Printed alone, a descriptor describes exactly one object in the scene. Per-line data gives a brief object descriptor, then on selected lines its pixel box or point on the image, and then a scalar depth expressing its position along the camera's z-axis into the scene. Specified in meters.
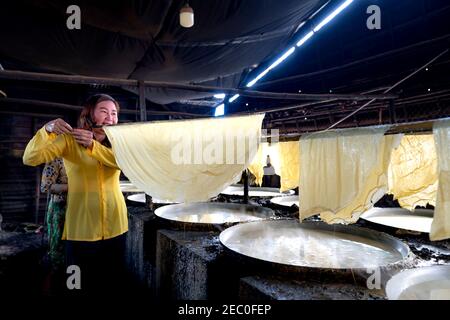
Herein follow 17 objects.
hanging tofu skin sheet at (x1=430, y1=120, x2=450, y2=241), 1.61
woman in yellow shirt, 2.30
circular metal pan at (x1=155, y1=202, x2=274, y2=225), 4.15
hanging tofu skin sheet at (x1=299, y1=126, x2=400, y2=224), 1.94
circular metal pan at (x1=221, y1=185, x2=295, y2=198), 6.00
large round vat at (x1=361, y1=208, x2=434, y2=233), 3.45
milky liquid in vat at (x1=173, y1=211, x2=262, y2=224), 3.97
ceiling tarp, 3.12
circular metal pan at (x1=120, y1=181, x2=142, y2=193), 6.57
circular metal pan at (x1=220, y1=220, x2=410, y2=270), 2.57
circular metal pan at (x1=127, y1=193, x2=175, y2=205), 5.09
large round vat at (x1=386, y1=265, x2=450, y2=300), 1.80
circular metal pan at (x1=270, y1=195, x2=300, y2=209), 4.75
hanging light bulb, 2.97
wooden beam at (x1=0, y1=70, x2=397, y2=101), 2.84
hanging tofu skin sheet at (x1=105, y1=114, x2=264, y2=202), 2.46
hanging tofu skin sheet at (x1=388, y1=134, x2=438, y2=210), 2.73
